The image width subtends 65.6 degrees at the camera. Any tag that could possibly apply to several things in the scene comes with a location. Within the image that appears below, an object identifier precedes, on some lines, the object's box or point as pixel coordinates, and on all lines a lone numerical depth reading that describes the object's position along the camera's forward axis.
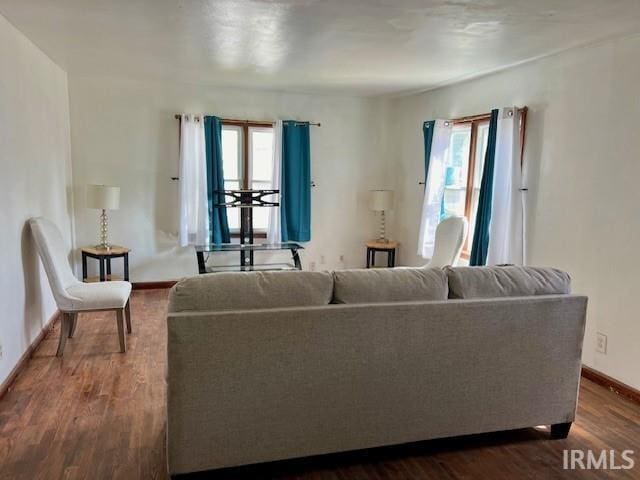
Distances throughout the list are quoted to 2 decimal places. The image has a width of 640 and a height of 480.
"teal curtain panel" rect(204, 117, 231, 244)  5.66
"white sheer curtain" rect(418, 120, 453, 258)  5.27
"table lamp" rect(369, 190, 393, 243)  6.05
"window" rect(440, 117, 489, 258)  4.93
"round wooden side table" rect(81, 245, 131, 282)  4.96
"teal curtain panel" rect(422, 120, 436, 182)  5.41
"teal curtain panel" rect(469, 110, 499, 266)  4.35
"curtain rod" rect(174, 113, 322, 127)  5.81
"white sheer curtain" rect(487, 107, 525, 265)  4.15
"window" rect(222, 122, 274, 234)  5.92
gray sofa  2.10
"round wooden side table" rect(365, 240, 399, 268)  6.09
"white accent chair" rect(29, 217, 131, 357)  3.55
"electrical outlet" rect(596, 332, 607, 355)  3.42
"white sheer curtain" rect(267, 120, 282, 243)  5.96
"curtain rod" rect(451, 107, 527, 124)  4.68
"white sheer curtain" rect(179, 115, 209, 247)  5.57
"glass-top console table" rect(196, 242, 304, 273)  5.05
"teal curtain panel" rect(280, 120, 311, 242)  6.02
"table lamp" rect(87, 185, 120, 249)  5.01
